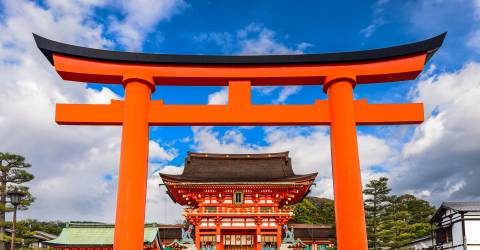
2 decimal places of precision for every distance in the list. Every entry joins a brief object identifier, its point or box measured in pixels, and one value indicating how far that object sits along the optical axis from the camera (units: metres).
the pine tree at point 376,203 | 22.86
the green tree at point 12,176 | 16.06
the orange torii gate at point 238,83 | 7.25
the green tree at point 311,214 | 40.22
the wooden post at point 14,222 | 10.60
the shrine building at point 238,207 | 19.83
